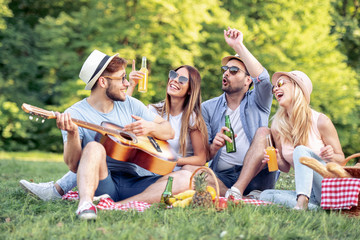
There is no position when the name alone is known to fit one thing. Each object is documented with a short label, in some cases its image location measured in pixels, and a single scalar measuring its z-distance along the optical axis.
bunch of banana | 3.96
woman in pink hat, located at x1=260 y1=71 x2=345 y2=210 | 4.13
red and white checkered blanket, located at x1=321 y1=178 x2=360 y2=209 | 3.80
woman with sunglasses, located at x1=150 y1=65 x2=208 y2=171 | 5.16
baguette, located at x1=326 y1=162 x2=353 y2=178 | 3.86
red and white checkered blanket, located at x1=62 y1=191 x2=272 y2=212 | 3.99
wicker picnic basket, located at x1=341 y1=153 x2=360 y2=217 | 3.89
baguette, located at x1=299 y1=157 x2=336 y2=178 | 3.88
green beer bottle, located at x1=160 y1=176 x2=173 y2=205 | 4.09
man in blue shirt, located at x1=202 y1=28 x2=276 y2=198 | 4.96
